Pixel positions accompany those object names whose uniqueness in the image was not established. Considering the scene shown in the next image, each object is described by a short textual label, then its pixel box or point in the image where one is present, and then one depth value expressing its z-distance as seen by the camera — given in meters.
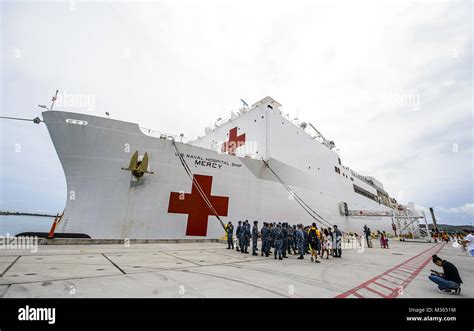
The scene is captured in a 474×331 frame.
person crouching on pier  2.97
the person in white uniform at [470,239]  5.52
